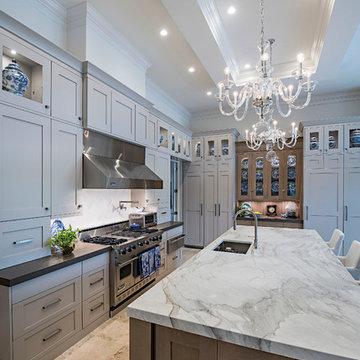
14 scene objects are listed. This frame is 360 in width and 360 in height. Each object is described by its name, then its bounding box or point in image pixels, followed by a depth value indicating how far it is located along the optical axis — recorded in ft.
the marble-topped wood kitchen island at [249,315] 3.19
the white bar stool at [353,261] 7.40
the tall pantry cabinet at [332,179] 14.75
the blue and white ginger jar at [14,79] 6.34
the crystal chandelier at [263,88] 7.27
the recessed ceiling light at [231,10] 8.83
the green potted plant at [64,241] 7.43
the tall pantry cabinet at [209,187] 18.06
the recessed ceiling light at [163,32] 10.04
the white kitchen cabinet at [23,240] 6.16
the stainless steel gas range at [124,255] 8.79
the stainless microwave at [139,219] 12.25
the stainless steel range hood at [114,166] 8.59
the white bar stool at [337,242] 9.07
